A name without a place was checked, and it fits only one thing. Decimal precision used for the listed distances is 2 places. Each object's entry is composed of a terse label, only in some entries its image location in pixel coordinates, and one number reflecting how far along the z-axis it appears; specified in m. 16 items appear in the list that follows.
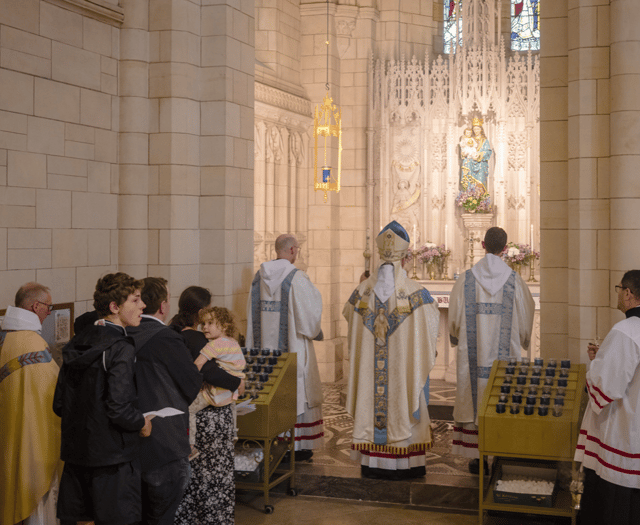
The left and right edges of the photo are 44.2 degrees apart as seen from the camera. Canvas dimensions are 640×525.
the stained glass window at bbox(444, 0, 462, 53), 12.30
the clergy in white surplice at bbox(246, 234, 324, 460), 6.32
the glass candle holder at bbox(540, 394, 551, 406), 4.81
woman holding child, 4.52
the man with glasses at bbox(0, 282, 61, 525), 4.38
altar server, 4.05
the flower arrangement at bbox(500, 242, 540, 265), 10.66
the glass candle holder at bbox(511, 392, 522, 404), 4.82
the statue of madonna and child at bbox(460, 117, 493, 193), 11.11
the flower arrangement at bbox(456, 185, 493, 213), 10.98
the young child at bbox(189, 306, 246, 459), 4.46
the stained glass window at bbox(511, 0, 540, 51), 12.12
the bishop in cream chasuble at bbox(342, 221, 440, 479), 5.68
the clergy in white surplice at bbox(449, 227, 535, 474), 6.04
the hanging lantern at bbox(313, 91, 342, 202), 10.33
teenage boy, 3.50
